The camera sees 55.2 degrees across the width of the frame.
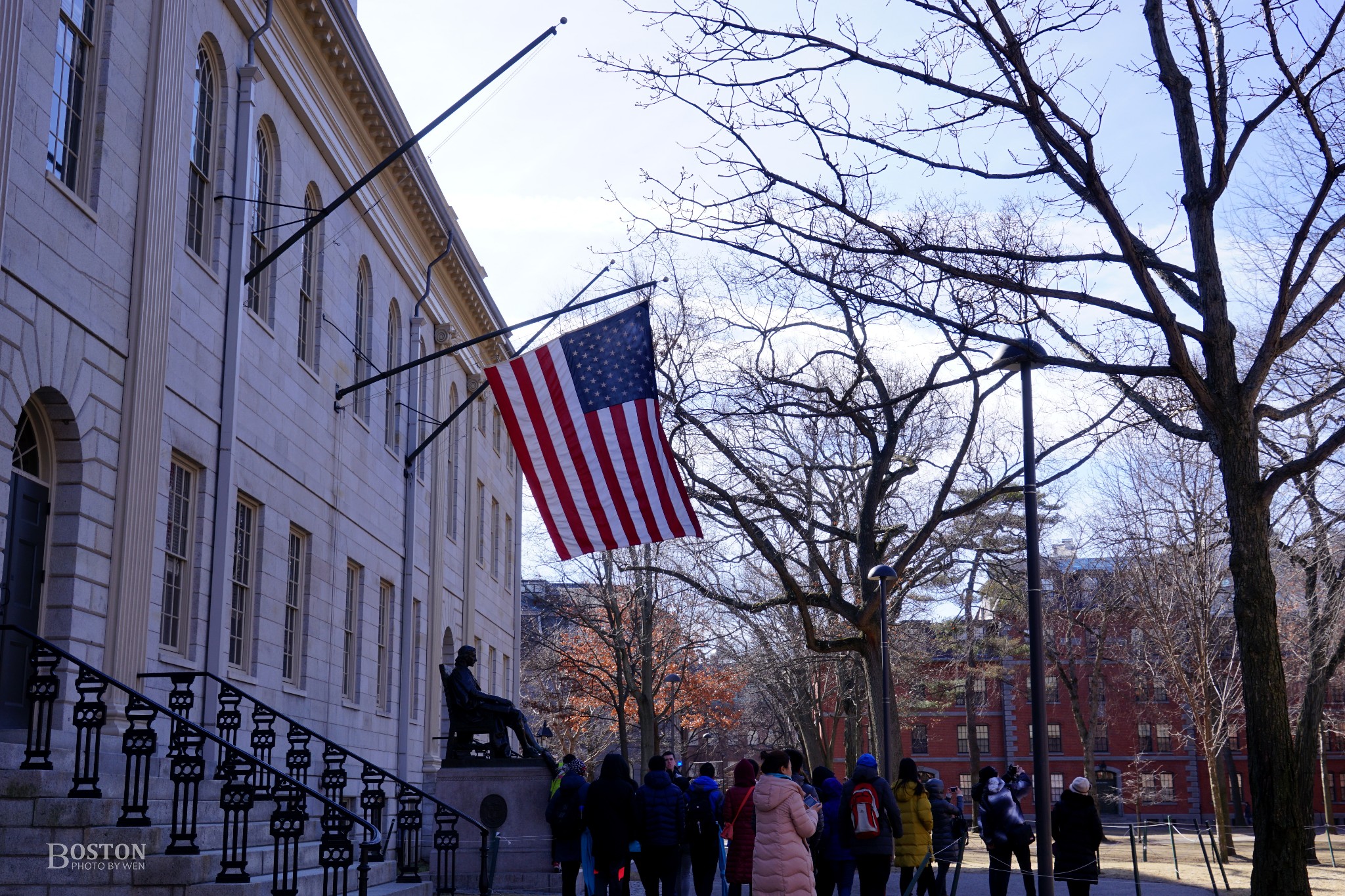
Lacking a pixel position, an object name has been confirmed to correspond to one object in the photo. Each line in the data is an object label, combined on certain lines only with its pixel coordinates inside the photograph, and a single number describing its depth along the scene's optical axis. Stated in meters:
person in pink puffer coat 10.87
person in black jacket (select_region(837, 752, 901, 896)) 13.16
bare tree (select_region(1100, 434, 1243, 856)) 28.75
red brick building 70.00
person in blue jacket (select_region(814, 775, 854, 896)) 14.16
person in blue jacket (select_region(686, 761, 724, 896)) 15.70
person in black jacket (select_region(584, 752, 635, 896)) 13.59
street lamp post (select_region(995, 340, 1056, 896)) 11.78
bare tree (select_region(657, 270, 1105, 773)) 21.12
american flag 15.89
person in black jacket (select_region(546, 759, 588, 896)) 14.77
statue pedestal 18.67
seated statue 18.62
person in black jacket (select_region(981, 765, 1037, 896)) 15.83
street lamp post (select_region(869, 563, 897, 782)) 20.84
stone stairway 8.64
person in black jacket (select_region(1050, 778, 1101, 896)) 14.48
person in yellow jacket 14.53
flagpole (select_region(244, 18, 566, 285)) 16.00
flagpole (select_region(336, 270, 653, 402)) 18.42
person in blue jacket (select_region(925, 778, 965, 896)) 17.03
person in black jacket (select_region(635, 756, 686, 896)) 13.66
